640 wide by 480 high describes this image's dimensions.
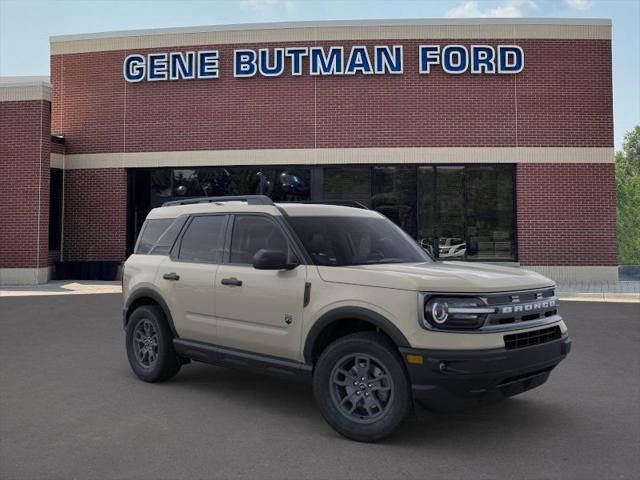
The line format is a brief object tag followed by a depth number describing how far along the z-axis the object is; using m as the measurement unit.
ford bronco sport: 4.38
